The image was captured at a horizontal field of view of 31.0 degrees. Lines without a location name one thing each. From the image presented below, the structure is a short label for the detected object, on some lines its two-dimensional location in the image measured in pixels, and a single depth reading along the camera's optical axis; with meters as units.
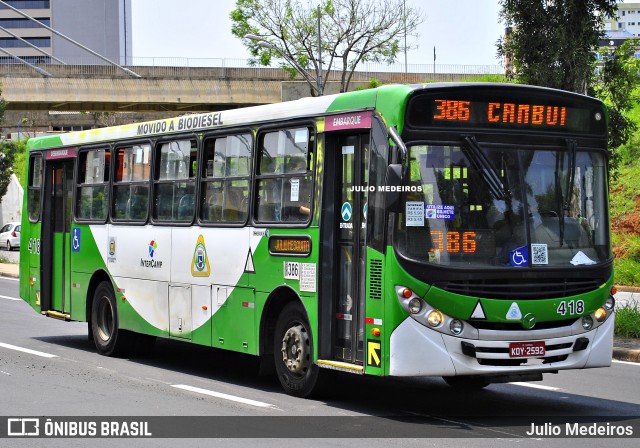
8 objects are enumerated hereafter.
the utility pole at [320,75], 43.19
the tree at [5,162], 46.75
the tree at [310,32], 57.09
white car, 56.12
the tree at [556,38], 18.58
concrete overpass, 57.94
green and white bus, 10.33
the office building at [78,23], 154.62
